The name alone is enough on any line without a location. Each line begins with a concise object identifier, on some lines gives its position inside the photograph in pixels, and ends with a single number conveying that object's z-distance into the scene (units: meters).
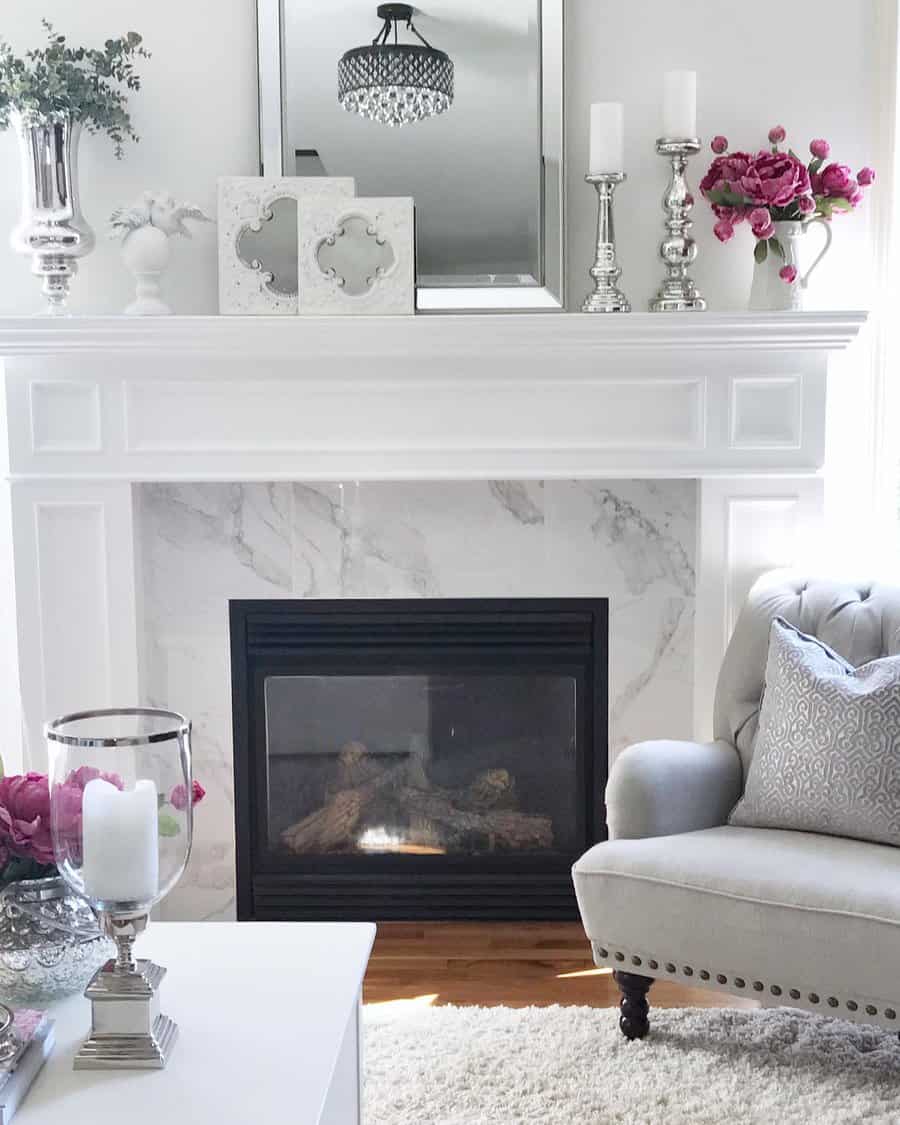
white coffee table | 1.39
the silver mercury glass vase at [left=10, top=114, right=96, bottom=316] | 2.90
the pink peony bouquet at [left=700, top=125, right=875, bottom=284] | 2.82
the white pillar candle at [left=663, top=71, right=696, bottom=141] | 2.87
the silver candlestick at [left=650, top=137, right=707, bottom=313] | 2.94
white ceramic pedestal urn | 2.91
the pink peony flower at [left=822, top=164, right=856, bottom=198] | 2.87
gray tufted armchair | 2.10
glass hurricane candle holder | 1.45
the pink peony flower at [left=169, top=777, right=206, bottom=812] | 1.50
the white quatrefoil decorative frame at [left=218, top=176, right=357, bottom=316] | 2.93
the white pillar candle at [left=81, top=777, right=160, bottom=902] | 1.45
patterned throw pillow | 2.33
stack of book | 1.37
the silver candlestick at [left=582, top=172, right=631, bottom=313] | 2.94
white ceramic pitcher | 2.92
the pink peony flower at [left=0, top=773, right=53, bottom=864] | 1.55
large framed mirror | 2.99
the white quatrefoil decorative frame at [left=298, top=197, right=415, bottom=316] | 2.90
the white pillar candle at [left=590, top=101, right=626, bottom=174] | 2.87
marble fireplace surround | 2.89
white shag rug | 2.20
